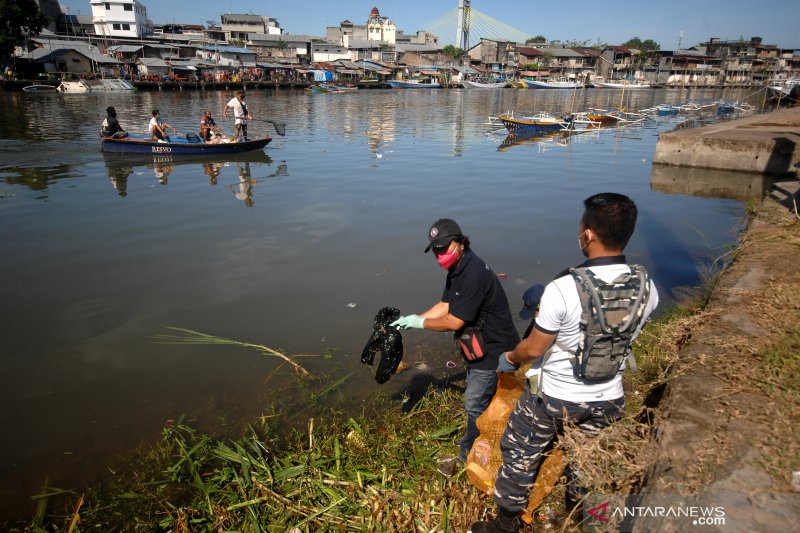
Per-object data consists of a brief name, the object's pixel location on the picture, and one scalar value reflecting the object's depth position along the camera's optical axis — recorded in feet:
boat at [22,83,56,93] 153.36
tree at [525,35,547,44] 548.23
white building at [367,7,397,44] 416.67
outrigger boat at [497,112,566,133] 82.23
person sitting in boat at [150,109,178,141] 56.24
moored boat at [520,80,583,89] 302.92
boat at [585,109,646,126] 102.11
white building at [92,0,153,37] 241.96
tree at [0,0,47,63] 156.97
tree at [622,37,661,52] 477.36
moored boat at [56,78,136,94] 154.92
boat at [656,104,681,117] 130.62
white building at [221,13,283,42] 301.88
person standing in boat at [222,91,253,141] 62.90
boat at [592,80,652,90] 321.69
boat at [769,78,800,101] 137.28
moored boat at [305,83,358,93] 214.90
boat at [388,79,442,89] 282.77
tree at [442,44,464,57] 388.98
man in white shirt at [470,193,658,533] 7.31
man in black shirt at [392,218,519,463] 10.03
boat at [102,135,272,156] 54.49
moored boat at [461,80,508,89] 298.97
